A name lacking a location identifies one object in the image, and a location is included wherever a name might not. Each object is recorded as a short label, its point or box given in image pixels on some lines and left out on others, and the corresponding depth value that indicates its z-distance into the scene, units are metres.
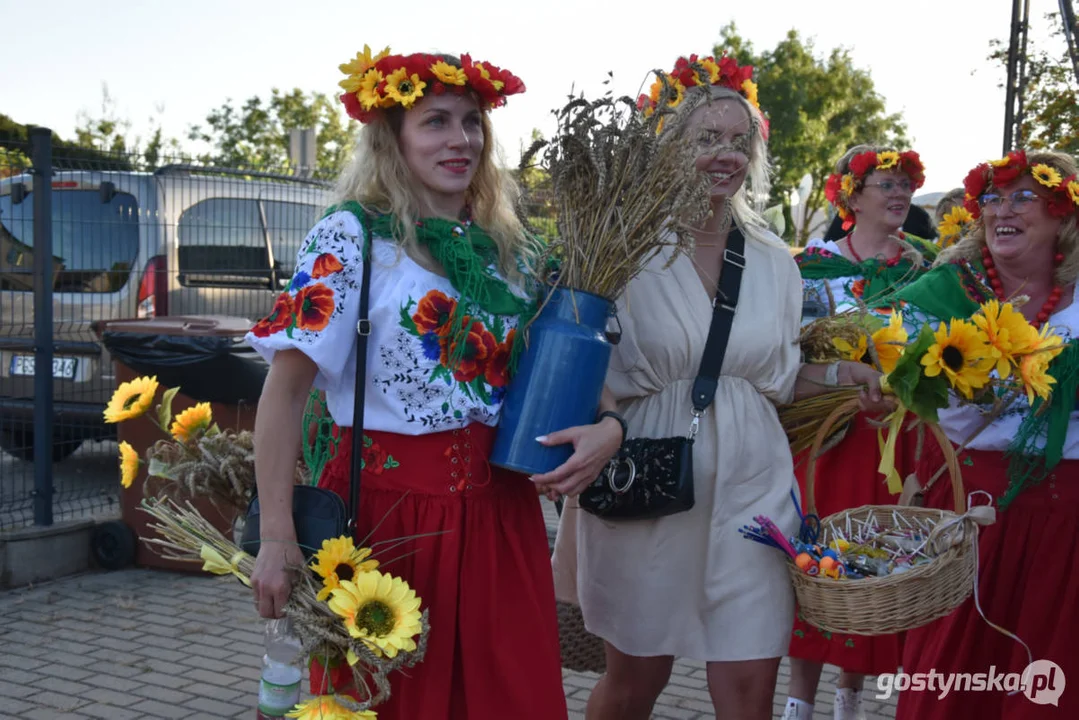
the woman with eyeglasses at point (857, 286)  4.29
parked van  6.40
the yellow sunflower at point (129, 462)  3.09
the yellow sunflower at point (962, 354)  2.82
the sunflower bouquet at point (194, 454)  2.93
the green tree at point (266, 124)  26.50
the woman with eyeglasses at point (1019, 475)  3.25
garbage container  5.81
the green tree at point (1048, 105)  13.26
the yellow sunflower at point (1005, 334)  2.84
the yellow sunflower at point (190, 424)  3.04
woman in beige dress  3.10
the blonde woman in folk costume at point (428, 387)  2.56
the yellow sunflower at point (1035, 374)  2.86
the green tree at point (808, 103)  28.86
